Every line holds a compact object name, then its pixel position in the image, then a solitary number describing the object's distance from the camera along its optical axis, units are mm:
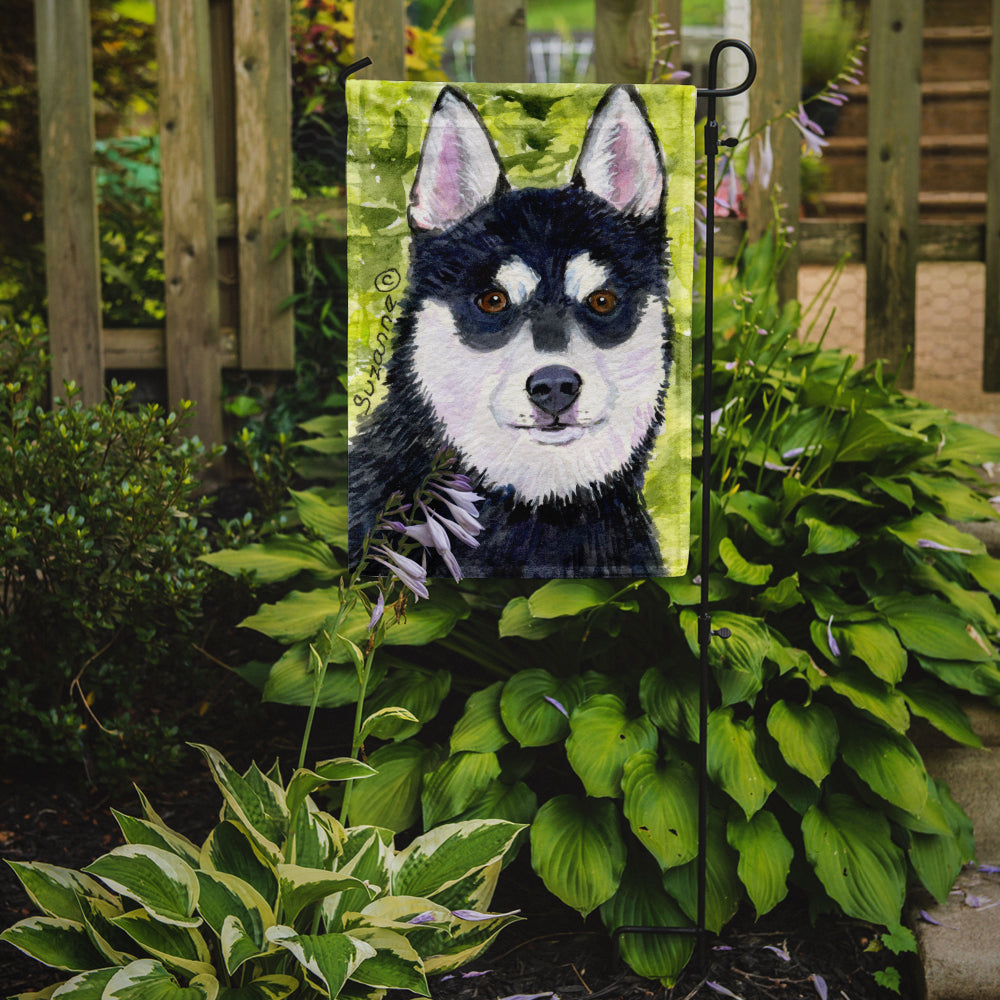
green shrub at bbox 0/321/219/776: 2234
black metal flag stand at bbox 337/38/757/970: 1802
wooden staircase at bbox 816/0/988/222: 6211
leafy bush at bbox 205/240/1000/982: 1911
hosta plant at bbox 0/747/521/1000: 1474
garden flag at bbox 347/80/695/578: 1829
